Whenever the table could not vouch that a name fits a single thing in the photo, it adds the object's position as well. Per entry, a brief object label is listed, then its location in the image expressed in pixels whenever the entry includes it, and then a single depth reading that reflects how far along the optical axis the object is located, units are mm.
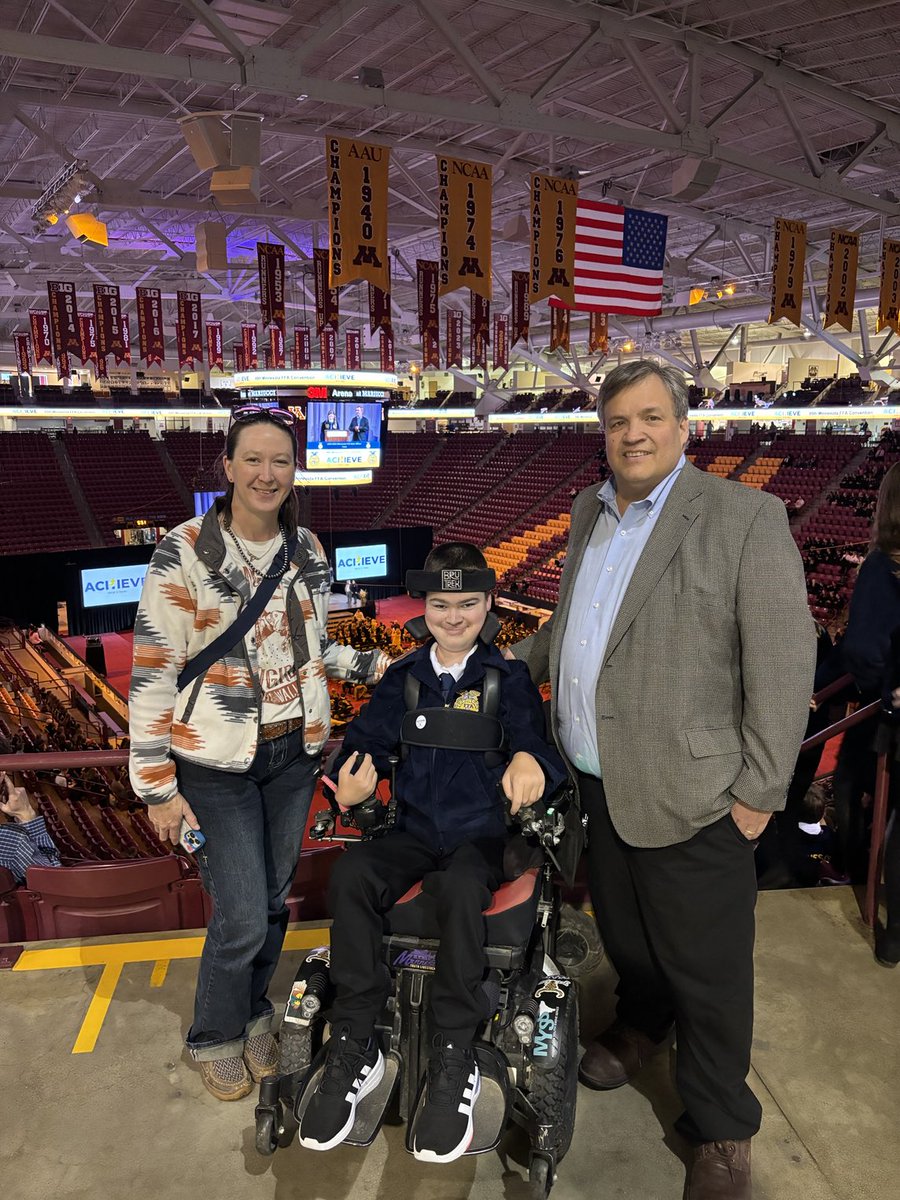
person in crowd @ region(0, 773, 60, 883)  3084
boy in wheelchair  1842
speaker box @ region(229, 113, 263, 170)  7449
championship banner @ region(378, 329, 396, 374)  20528
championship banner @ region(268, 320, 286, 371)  16016
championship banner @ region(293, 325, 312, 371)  23188
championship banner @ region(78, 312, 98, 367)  18791
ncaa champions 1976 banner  9297
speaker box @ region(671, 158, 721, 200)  9195
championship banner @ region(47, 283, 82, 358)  17453
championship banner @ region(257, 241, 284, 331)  14430
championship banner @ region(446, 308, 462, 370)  21766
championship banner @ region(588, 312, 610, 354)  19600
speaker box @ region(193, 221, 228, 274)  11320
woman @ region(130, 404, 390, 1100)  2076
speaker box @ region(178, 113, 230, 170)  7379
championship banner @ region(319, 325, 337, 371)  15281
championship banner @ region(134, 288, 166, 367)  18203
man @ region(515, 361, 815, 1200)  1799
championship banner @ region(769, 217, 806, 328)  11688
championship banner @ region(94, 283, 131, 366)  17312
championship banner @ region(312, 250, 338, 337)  14109
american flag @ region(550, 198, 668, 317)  10172
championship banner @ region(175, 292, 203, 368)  18266
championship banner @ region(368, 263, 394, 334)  15048
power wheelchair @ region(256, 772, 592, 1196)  1887
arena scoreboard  18969
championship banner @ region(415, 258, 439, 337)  15430
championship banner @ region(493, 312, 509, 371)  22116
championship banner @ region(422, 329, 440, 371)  16156
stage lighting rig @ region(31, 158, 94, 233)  10977
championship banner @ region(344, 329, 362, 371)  23500
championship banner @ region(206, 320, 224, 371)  23266
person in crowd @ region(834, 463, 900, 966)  2594
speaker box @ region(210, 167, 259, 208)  7772
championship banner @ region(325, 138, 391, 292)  7871
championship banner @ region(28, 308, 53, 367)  20373
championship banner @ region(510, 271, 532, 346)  15555
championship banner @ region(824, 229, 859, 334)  12352
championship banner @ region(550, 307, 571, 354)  16375
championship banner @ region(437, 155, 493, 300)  8680
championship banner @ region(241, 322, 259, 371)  22523
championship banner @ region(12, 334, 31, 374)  26969
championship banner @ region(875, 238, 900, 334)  12727
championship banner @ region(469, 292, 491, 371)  16719
